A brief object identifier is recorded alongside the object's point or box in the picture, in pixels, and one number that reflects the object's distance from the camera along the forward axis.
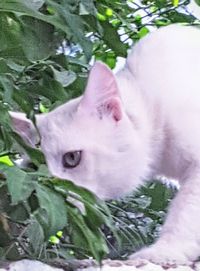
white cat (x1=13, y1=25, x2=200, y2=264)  0.96
